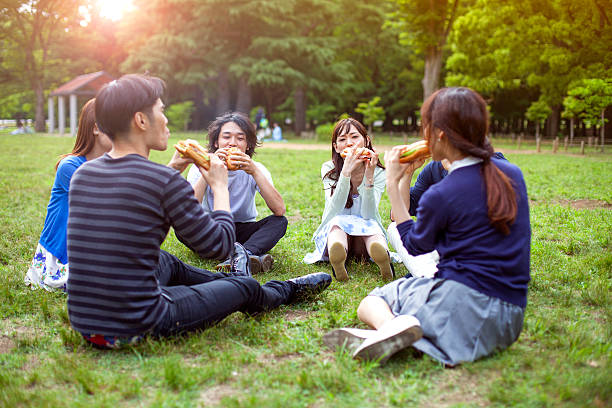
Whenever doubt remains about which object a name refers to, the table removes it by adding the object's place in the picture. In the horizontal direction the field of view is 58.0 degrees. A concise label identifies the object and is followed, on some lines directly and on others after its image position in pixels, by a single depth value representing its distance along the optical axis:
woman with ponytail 3.15
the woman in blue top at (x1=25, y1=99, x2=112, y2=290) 4.77
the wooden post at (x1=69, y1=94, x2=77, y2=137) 39.44
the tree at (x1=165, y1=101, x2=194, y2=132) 43.19
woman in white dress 5.08
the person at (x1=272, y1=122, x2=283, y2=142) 36.62
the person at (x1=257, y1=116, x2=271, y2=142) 35.31
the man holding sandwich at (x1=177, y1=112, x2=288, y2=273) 5.44
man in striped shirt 3.21
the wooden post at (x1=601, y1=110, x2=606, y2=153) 15.47
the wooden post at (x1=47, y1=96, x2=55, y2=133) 46.36
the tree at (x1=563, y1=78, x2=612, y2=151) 12.16
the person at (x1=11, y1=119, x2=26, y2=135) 44.38
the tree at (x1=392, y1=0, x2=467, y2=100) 30.28
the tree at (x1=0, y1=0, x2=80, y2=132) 44.41
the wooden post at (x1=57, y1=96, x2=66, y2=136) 42.31
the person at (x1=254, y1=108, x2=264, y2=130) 34.05
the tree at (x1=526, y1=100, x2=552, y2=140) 31.50
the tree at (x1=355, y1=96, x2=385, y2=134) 40.41
